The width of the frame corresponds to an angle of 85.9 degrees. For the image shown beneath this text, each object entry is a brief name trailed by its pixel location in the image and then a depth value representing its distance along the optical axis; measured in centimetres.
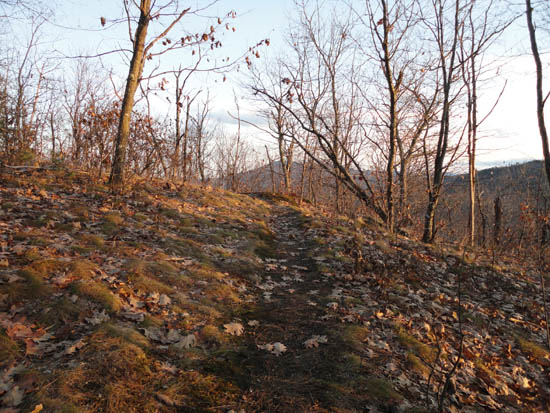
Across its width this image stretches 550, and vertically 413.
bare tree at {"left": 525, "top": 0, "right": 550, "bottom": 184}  756
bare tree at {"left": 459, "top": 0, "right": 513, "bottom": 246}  988
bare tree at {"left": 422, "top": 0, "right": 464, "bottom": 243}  962
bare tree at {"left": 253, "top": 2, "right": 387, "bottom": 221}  1004
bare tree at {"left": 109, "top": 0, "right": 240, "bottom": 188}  848
